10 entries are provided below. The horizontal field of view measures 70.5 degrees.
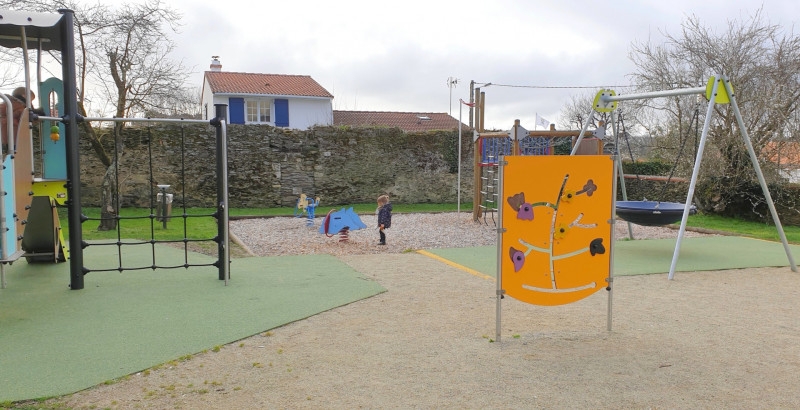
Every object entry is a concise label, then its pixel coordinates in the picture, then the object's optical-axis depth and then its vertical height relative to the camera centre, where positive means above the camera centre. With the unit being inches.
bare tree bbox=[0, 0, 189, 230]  378.6 +73.9
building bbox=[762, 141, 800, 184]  513.7 +17.0
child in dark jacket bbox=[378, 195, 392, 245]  362.9 -26.2
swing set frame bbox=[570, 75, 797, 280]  260.0 +33.1
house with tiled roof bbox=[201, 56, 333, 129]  1163.3 +157.5
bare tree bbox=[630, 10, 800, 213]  509.0 +82.9
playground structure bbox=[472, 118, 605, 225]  457.7 +21.5
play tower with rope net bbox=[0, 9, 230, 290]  185.2 +0.8
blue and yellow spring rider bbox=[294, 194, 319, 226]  472.4 -30.6
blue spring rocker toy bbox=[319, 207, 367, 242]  372.5 -32.7
